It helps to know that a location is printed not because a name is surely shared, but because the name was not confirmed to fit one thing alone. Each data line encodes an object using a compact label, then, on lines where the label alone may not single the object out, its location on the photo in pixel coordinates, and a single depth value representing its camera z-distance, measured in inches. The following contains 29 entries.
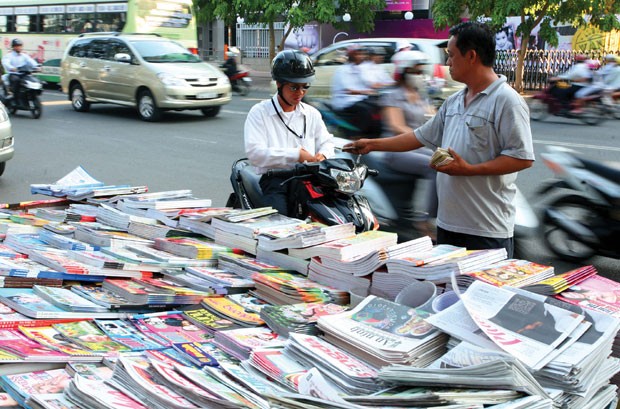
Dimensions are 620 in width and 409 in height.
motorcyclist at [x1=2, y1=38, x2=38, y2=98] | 631.8
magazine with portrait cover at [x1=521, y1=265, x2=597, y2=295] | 104.1
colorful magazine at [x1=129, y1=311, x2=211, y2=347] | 107.6
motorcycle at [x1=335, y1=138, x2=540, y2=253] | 241.9
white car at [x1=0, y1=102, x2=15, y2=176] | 360.5
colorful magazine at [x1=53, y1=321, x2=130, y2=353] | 104.3
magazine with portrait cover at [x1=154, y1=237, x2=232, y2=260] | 144.6
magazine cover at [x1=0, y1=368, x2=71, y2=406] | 91.7
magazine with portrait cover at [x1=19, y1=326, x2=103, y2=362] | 100.2
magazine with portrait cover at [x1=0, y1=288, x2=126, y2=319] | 114.8
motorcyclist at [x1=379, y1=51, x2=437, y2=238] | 240.7
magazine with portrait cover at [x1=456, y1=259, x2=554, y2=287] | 106.0
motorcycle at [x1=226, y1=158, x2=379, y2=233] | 168.7
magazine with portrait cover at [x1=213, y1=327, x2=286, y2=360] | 99.6
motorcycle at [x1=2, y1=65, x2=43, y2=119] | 618.8
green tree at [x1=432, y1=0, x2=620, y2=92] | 879.1
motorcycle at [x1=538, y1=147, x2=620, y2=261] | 227.0
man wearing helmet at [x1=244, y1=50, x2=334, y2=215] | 175.6
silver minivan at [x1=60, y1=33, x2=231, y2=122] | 612.7
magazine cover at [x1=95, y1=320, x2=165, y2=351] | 105.3
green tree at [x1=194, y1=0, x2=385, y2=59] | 1194.6
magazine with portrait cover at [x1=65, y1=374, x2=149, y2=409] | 84.1
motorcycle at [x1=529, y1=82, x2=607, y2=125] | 610.9
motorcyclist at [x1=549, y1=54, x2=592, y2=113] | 617.6
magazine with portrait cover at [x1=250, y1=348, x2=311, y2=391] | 88.0
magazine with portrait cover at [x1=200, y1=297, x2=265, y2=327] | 111.9
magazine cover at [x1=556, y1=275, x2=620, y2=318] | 101.2
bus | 863.1
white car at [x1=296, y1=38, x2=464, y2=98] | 465.4
